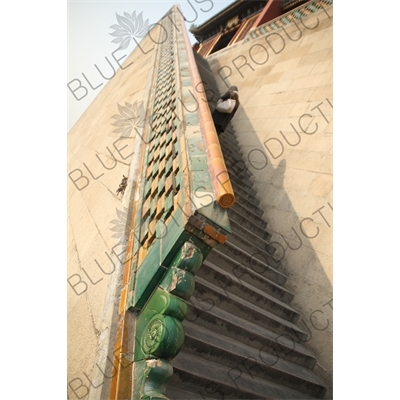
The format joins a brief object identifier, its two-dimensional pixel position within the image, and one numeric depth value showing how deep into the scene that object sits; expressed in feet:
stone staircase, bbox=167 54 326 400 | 6.56
